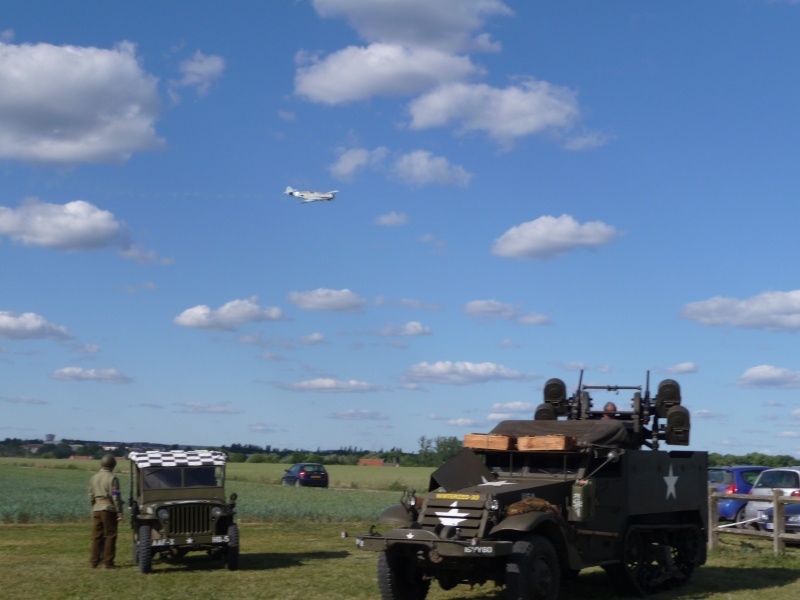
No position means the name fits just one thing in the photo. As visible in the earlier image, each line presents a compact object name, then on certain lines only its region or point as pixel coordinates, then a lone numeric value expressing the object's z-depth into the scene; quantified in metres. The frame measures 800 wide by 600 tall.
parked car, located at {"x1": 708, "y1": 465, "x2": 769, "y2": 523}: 23.30
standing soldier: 16.36
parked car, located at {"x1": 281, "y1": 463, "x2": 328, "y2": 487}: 51.81
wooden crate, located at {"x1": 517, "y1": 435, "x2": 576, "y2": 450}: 13.08
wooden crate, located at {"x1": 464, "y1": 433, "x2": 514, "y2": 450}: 13.49
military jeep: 16.23
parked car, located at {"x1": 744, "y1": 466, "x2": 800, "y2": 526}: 22.05
